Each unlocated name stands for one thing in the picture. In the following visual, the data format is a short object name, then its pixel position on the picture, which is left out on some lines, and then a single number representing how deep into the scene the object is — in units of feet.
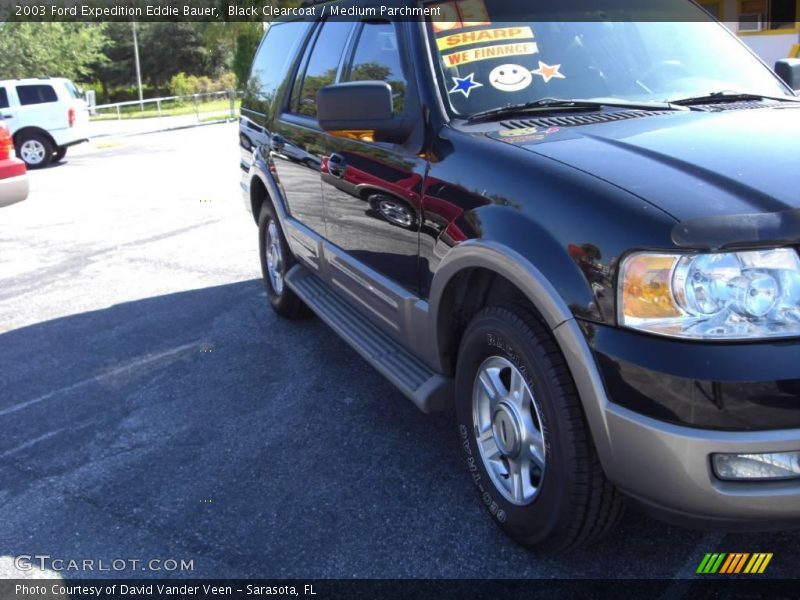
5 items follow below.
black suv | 6.82
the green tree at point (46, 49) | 137.08
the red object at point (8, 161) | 24.54
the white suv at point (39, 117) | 55.62
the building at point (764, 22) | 61.36
